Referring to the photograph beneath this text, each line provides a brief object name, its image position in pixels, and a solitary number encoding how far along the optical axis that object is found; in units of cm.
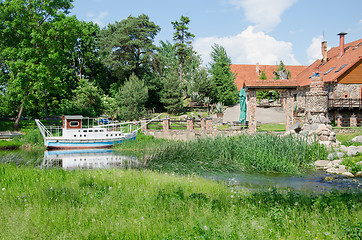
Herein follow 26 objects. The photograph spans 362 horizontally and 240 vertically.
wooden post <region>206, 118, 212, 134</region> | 2664
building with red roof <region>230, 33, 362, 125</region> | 2548
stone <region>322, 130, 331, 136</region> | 1731
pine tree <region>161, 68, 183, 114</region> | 4172
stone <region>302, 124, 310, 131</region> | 1959
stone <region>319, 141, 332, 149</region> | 1650
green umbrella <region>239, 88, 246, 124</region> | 2739
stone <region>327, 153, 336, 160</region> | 1488
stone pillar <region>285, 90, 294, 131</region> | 2556
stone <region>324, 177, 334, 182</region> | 1160
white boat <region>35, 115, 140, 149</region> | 2508
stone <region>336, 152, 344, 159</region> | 1504
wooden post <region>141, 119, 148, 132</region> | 2817
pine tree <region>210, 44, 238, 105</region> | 4575
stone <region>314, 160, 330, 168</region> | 1409
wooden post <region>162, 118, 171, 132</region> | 2738
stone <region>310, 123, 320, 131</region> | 1882
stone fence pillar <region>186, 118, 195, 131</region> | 2752
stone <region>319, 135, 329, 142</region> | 1728
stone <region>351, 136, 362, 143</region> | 1823
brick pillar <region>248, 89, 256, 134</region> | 2528
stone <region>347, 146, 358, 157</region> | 1516
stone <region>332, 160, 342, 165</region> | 1396
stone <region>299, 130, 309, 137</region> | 1800
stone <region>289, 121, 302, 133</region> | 2120
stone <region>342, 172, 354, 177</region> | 1218
